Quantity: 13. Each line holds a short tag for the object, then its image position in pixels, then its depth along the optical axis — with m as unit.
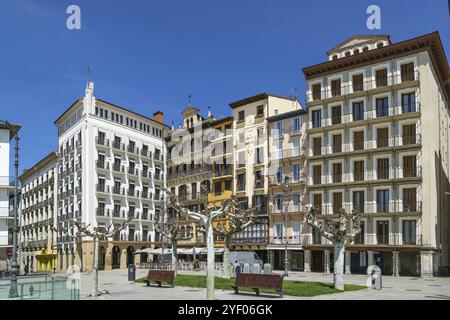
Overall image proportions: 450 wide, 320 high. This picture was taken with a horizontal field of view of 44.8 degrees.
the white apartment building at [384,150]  51.12
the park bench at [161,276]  31.48
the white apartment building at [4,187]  50.78
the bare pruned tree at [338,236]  29.44
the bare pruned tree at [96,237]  27.59
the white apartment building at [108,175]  73.62
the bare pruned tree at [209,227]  18.31
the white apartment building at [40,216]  86.50
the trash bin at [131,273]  39.12
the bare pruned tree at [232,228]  36.72
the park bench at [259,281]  25.22
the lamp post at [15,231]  26.34
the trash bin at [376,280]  31.03
